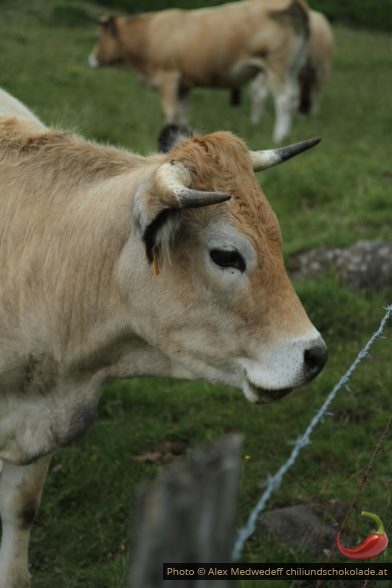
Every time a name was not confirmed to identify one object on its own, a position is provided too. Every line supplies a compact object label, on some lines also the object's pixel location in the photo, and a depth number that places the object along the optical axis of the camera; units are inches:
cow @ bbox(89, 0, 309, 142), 577.0
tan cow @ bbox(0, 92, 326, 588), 146.8
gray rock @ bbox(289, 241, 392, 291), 296.8
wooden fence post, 71.9
